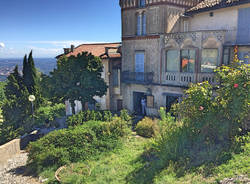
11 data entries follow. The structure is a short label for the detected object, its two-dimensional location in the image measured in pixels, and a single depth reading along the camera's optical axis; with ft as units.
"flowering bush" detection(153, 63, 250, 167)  26.48
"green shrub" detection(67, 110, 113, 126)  49.48
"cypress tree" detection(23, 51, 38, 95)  70.44
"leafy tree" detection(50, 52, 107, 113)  56.03
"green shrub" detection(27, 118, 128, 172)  35.73
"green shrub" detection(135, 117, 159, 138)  45.45
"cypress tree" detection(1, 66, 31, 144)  63.00
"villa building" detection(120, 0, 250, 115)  47.78
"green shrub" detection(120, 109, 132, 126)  46.28
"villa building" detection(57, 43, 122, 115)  72.74
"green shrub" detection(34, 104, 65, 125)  67.84
